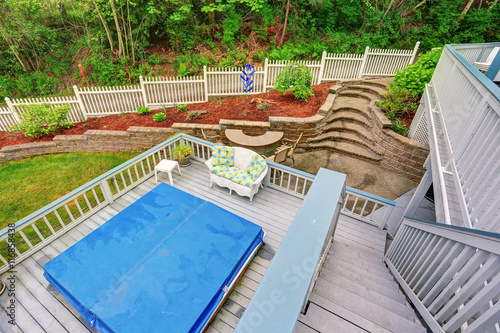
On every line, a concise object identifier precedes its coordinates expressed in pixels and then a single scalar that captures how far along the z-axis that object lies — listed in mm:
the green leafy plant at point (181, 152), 5088
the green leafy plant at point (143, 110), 8312
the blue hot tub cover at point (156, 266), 2244
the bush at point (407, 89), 6500
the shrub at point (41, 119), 7312
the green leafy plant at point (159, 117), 7643
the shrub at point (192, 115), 7695
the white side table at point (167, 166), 4562
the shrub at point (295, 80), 7805
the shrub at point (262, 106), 7676
